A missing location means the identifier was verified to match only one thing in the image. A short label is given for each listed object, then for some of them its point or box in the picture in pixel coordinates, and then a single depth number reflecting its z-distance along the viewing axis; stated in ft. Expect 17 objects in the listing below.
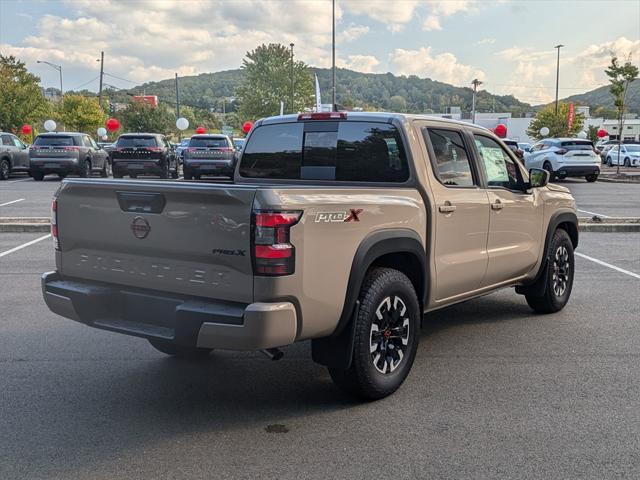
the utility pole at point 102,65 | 182.10
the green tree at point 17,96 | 129.18
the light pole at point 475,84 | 243.85
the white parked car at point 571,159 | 81.82
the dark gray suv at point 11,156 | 76.38
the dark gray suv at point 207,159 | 72.08
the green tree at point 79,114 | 166.61
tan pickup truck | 11.78
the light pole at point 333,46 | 127.38
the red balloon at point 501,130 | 116.78
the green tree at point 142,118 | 194.29
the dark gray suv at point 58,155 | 72.69
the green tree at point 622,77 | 96.84
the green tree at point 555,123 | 184.95
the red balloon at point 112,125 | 144.25
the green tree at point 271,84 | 261.85
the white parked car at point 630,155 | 126.11
